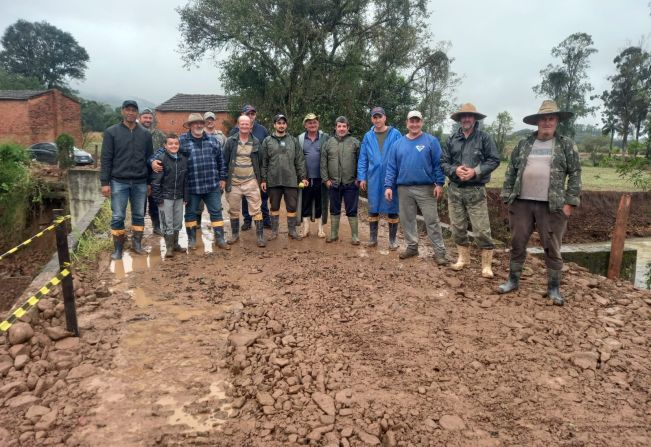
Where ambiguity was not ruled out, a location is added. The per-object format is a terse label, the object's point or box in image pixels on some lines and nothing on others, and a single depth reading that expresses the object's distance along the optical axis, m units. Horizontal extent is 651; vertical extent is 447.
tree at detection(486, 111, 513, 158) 38.31
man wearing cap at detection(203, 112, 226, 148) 6.73
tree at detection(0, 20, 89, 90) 48.84
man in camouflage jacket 4.23
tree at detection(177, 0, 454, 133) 13.43
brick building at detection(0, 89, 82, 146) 24.75
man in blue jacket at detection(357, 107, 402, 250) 5.98
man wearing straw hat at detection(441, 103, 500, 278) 4.90
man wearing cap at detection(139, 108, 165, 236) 6.79
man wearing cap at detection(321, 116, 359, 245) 6.14
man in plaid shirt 5.70
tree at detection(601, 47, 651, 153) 36.34
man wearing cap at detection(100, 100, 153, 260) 5.41
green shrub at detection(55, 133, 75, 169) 16.03
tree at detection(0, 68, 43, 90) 40.03
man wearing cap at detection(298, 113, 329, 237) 6.36
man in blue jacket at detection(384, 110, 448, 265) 5.40
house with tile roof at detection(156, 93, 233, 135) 29.73
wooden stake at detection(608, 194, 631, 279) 6.87
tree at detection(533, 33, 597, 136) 37.78
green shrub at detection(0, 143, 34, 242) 12.78
